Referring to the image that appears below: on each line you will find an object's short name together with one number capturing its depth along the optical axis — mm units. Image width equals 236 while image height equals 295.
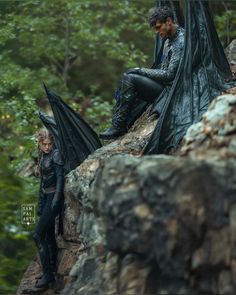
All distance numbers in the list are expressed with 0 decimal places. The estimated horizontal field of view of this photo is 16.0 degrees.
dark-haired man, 10164
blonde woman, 10172
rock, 6930
